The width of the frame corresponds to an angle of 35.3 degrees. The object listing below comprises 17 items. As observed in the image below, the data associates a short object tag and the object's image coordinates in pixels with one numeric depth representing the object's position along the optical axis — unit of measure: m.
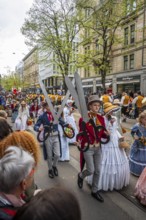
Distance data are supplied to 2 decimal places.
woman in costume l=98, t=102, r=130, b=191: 4.25
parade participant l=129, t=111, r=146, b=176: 4.93
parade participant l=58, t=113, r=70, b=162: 6.38
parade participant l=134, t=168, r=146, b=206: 3.73
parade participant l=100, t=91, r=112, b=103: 12.95
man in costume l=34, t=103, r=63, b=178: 5.12
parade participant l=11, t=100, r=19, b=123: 13.95
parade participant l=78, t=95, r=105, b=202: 3.94
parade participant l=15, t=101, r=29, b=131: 10.43
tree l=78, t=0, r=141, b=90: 20.22
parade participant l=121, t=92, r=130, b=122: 14.33
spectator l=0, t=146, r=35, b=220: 1.47
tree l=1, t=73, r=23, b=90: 56.21
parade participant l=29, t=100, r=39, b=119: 14.95
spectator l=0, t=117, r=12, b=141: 2.81
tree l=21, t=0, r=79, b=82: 23.03
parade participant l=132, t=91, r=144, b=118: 13.35
